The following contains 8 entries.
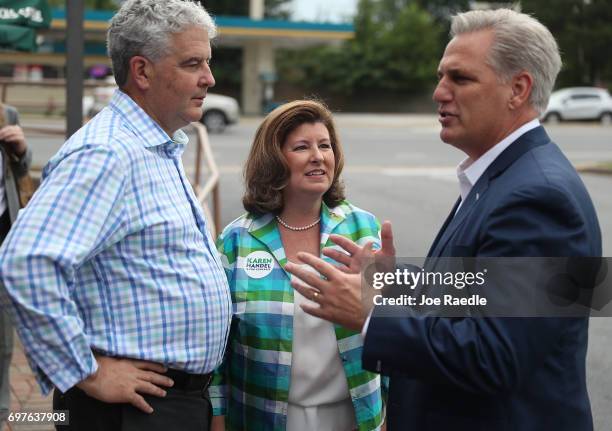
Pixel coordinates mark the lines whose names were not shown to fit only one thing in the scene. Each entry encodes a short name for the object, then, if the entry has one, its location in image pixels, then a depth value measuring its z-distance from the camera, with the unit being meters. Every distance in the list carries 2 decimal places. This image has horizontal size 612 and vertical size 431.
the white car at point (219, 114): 24.83
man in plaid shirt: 2.05
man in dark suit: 1.90
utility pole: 4.89
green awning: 6.20
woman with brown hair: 2.80
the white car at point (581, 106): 32.62
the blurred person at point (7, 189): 3.99
